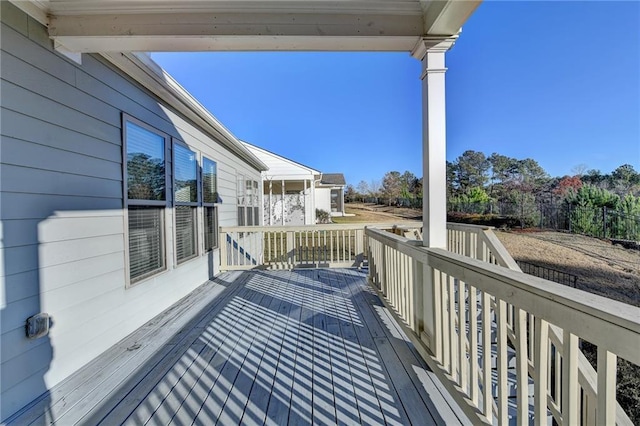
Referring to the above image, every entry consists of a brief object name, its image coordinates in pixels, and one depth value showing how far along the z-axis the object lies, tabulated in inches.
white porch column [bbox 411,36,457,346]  82.8
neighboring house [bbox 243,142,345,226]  488.1
